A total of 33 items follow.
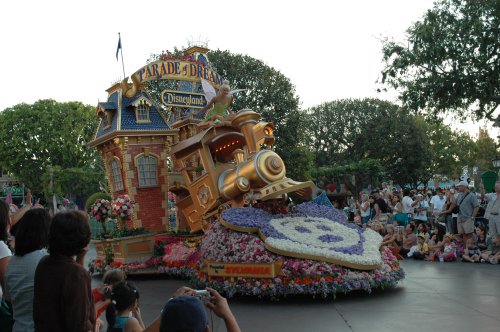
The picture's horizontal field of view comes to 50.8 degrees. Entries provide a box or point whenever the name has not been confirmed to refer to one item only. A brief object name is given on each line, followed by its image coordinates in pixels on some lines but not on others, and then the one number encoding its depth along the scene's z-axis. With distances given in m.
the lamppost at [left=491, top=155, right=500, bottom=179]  20.27
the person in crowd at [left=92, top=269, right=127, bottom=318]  3.95
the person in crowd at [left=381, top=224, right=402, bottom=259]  14.55
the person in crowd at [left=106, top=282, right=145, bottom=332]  3.88
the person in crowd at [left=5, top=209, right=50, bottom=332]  3.58
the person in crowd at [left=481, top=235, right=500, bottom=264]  12.34
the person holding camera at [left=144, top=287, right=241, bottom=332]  2.62
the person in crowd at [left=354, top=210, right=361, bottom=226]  17.25
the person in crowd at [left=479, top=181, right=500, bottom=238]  12.48
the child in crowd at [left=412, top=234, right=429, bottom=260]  14.02
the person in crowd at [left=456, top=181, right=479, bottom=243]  13.38
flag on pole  15.60
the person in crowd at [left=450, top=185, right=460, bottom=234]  14.69
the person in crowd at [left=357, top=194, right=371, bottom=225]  17.28
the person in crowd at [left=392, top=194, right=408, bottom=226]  16.03
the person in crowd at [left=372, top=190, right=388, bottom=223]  16.44
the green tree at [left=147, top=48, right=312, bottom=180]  33.50
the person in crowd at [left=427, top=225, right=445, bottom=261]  13.79
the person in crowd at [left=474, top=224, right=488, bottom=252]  13.51
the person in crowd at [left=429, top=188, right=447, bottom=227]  16.45
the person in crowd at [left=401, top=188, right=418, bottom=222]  16.50
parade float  8.62
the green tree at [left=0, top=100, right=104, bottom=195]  43.94
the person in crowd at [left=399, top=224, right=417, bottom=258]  14.84
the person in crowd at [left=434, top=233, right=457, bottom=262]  13.27
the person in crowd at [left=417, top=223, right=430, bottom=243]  14.96
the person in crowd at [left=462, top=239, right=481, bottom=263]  12.80
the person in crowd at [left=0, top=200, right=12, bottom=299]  3.97
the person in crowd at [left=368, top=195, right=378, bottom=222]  17.17
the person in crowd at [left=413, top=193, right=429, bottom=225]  15.67
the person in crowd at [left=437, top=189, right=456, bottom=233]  14.55
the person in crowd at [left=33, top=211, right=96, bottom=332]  3.06
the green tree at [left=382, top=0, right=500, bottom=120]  19.64
